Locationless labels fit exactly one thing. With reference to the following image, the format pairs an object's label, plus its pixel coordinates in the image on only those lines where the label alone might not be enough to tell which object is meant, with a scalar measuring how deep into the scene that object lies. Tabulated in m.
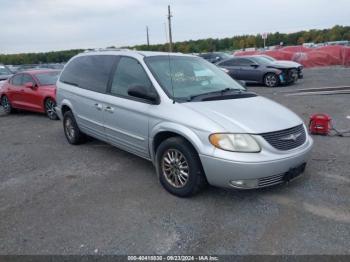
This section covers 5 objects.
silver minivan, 3.88
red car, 10.27
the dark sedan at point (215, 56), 27.31
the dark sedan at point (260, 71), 16.19
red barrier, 27.02
